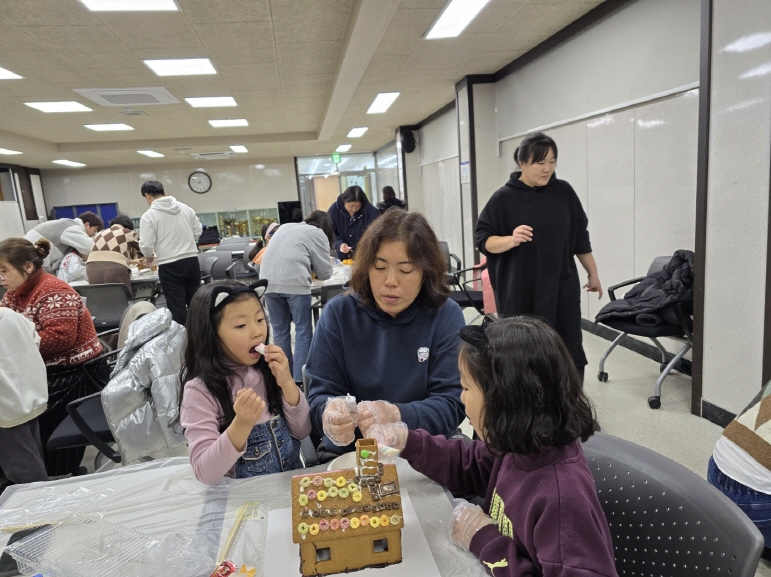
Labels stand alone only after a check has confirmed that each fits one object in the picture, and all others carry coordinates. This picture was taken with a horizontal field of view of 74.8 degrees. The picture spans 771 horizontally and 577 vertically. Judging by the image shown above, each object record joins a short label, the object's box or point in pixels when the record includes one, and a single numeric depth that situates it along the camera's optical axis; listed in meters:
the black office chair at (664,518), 0.81
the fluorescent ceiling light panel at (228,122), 7.88
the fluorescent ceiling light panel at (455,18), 3.77
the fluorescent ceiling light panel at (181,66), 4.66
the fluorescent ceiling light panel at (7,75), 4.66
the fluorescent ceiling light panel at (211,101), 6.26
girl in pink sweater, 1.29
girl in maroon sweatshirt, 0.78
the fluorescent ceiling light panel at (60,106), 6.00
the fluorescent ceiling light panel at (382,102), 6.67
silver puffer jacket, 1.85
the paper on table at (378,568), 0.83
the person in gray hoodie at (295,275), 3.51
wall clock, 12.77
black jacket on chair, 2.99
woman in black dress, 2.51
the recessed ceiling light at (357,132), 9.35
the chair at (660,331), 2.99
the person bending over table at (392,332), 1.38
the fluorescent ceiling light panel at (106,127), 7.55
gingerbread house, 0.82
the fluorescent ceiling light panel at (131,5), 3.35
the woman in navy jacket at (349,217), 4.97
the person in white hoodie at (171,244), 4.62
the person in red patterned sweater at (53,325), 2.39
